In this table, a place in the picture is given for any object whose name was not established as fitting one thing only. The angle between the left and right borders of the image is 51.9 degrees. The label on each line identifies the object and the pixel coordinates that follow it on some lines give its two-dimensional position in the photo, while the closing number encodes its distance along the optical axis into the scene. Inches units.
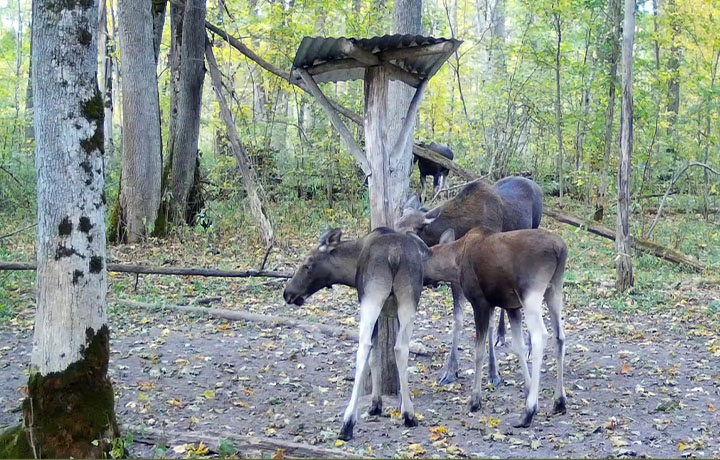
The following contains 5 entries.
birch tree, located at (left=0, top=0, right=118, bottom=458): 209.6
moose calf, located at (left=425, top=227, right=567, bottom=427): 274.7
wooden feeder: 287.3
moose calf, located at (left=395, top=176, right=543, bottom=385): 339.9
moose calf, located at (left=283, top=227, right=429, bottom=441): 265.3
